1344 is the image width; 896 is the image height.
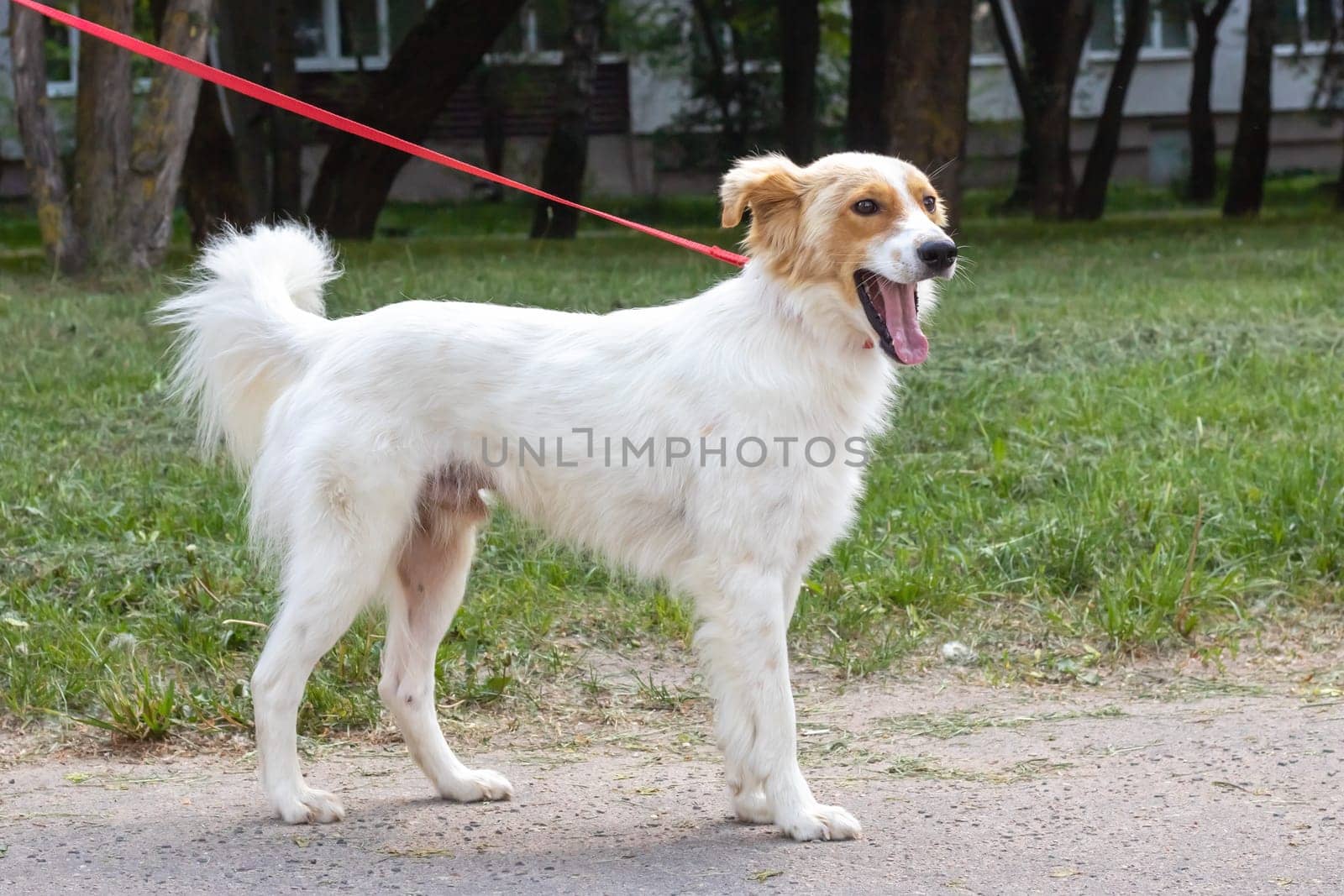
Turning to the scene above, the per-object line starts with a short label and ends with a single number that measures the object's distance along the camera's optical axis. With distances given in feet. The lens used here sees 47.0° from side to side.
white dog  12.50
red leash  14.96
